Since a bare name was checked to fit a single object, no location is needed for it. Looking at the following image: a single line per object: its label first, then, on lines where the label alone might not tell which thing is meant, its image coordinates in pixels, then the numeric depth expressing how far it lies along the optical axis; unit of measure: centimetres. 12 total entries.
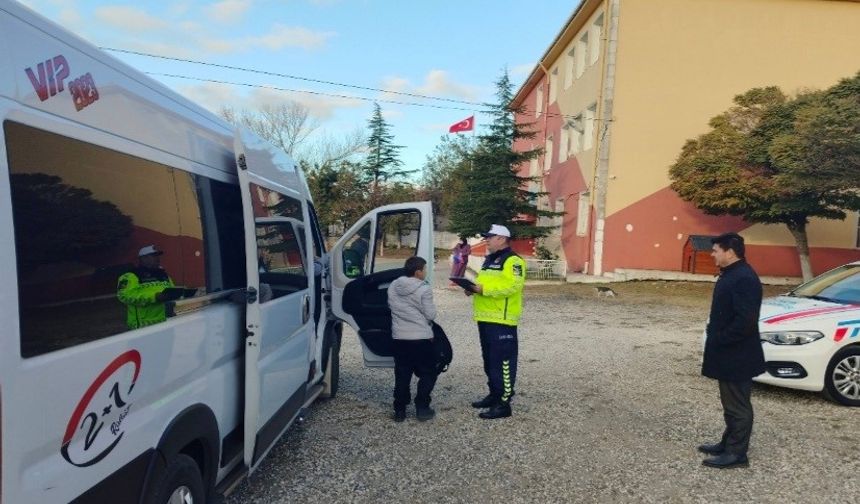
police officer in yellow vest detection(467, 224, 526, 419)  524
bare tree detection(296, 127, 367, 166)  4093
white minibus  179
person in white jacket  516
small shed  1894
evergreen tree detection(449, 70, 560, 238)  2047
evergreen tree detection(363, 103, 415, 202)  5162
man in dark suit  427
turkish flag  2977
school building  1930
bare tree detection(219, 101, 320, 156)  3491
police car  591
